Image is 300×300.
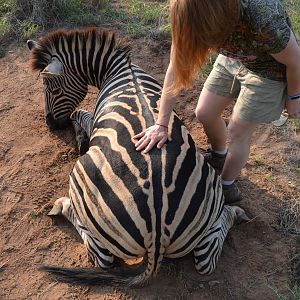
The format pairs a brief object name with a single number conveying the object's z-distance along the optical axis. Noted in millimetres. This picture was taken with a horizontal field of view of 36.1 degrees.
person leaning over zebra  2512
